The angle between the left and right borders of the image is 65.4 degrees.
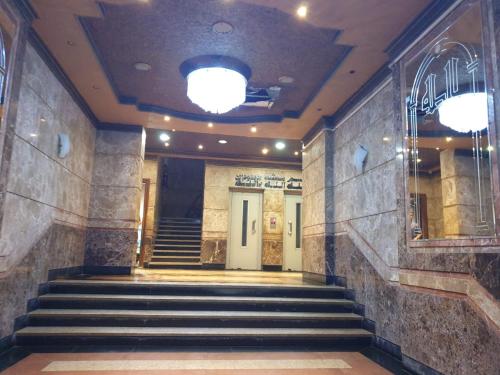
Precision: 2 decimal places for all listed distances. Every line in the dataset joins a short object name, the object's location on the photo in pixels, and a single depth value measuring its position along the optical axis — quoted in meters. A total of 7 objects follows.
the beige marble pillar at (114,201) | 7.35
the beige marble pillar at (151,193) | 11.05
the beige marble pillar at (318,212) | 6.67
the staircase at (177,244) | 11.05
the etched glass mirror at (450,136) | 3.18
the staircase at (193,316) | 4.57
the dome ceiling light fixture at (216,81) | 5.17
